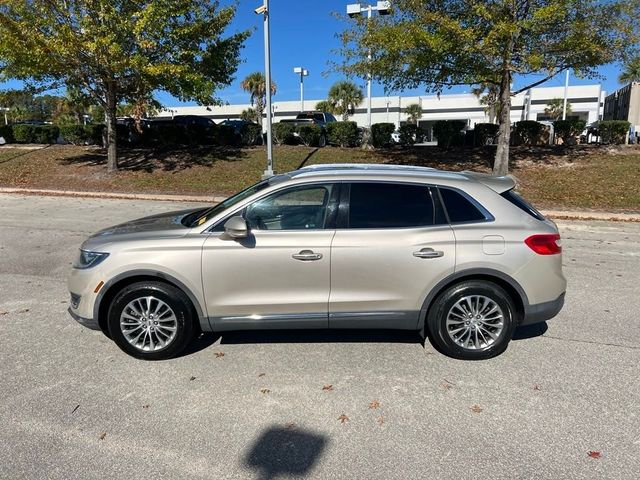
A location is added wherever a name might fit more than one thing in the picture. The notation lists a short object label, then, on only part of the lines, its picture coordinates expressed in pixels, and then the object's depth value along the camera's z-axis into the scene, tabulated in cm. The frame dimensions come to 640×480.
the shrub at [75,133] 2361
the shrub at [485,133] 2019
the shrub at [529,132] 2062
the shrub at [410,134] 2145
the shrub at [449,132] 2009
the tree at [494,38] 1277
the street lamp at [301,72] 3806
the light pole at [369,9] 1481
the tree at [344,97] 5459
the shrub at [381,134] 2131
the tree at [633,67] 1430
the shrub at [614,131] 2075
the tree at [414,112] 6397
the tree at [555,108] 6150
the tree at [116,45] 1457
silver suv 395
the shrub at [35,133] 2448
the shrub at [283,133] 2259
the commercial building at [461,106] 6525
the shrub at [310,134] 2188
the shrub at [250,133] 2308
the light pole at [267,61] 1530
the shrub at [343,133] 2158
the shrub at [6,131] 2498
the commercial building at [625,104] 5800
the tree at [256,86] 5199
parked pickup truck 2350
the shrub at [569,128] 2033
